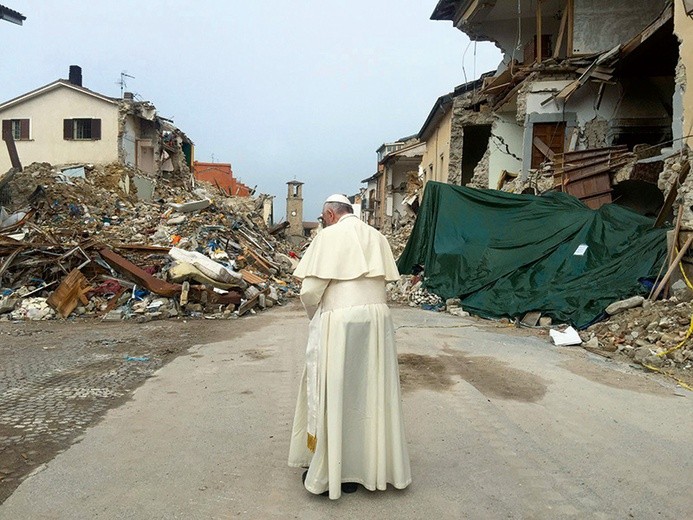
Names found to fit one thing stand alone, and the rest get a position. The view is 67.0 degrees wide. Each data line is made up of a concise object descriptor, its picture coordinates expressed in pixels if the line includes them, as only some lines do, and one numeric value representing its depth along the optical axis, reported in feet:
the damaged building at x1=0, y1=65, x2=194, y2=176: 91.20
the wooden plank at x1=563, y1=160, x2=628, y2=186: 42.70
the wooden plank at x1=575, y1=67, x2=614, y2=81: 43.60
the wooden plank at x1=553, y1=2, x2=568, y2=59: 52.10
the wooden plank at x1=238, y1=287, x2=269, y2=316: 37.50
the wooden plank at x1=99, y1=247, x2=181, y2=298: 36.27
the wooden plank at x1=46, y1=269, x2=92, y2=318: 35.86
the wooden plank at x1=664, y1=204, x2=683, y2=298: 27.20
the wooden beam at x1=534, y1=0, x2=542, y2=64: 53.52
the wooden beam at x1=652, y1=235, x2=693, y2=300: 26.35
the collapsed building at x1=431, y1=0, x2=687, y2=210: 42.34
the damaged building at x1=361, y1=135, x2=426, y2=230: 105.09
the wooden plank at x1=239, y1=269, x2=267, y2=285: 42.97
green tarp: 29.99
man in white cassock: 9.62
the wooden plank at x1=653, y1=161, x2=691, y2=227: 28.48
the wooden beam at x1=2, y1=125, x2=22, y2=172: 72.68
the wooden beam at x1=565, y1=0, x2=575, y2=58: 50.65
